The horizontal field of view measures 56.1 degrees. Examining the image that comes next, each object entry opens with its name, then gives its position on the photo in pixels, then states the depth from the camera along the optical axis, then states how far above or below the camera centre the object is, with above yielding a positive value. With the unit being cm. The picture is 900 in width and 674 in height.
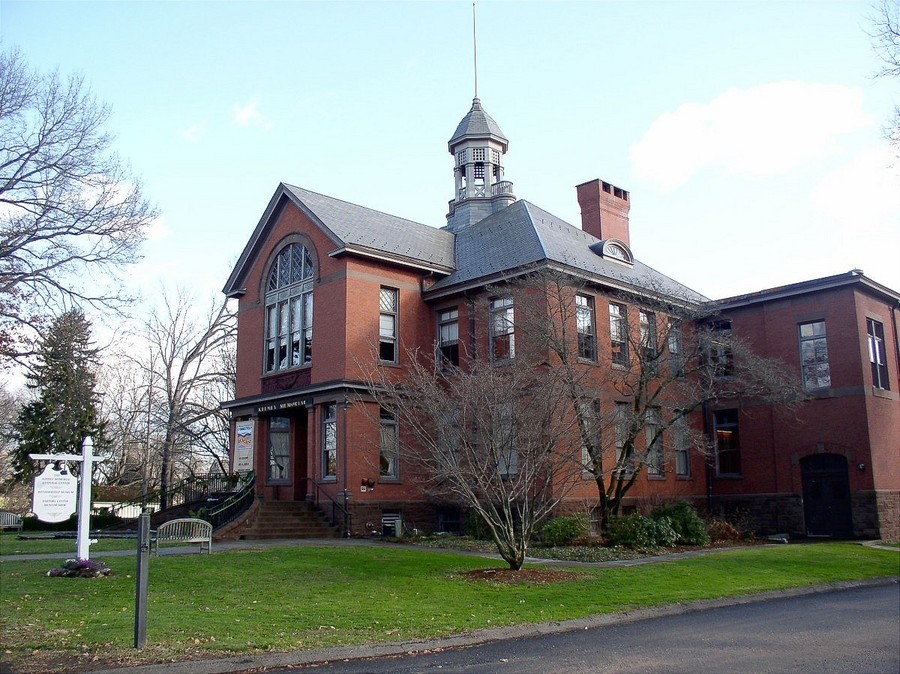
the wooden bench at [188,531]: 1981 -121
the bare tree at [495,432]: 1623 +80
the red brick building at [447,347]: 2700 +415
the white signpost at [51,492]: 1323 -13
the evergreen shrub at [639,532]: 2161 -165
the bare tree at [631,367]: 2311 +300
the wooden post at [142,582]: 965 -115
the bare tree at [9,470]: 5026 +111
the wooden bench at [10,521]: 3306 -140
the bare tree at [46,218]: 2197 +708
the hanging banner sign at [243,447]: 3002 +113
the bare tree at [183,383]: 4234 +507
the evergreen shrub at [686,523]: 2317 -154
